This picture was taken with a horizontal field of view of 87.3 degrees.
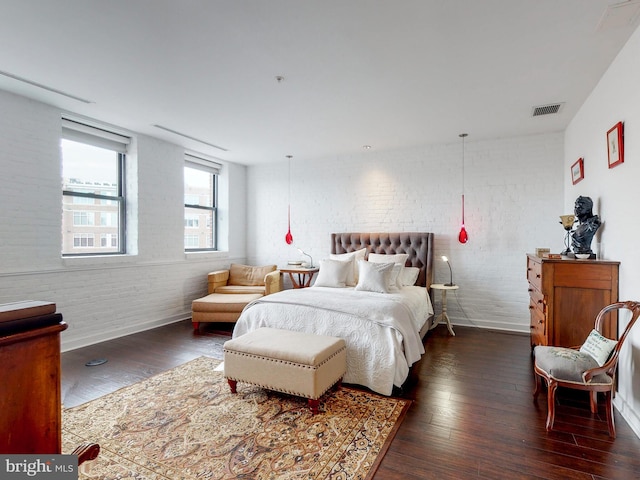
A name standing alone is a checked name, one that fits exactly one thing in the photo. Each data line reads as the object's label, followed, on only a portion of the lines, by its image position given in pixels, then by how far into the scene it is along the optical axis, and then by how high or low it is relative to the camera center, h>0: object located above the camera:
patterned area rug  1.88 -1.26
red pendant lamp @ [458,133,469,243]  4.87 +0.06
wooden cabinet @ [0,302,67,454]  0.91 -0.40
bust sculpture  2.90 +0.12
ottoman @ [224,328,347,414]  2.43 -0.93
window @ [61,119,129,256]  3.99 +0.66
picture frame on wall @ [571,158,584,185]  3.55 +0.76
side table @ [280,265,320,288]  5.56 -0.57
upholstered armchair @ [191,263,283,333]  4.61 -0.76
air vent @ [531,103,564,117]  3.59 +1.44
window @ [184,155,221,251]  5.66 +0.68
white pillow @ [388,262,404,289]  4.14 -0.44
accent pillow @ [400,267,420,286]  4.62 -0.48
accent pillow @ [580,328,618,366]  2.24 -0.75
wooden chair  2.16 -0.88
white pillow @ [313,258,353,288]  4.34 -0.43
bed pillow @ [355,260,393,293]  3.83 -0.43
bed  2.79 -0.75
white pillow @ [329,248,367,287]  4.53 -0.25
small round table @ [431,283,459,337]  4.48 -0.90
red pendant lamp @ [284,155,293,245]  6.10 +0.15
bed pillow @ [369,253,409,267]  4.63 -0.24
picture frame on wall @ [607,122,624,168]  2.53 +0.74
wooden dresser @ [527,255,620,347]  2.64 -0.46
